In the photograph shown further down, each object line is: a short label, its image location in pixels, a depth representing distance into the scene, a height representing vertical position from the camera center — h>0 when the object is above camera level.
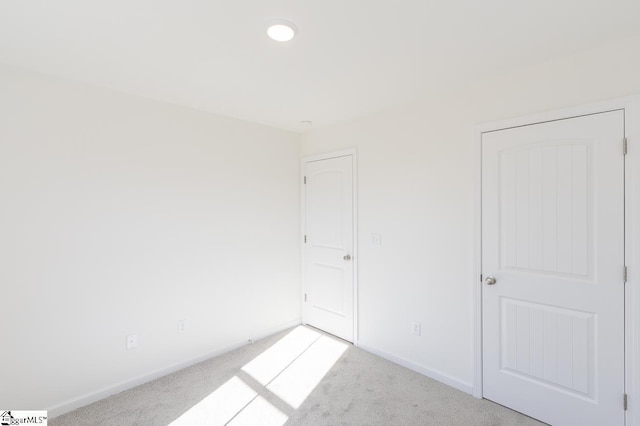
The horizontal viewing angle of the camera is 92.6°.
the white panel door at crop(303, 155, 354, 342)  3.31 -0.37
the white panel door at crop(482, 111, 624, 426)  1.82 -0.37
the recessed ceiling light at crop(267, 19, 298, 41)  1.56 +0.97
